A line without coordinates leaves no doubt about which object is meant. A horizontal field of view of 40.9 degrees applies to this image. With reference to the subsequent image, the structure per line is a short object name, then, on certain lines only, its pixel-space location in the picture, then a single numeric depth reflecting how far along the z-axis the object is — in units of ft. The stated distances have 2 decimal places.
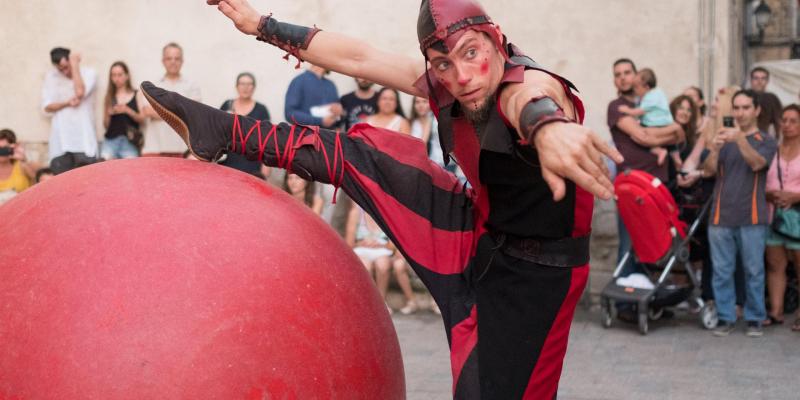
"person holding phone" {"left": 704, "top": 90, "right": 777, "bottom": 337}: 27.53
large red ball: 10.61
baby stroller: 27.58
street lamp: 55.93
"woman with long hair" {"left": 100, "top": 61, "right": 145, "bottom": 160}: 35.70
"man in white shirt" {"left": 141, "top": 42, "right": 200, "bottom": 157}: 33.63
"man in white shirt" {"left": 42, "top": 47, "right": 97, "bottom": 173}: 36.76
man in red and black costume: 12.19
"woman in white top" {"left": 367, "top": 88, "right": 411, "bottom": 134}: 31.12
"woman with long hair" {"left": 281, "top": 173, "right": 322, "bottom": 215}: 30.78
